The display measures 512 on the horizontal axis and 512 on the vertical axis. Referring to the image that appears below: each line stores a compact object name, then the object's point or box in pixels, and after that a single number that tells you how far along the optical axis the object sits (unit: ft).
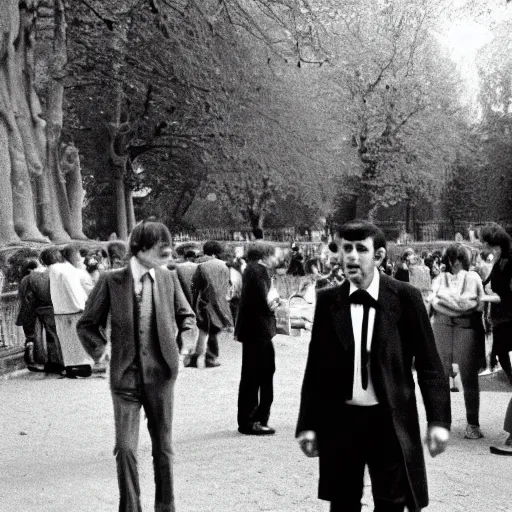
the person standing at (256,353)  27.63
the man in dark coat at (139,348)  17.42
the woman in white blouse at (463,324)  27.30
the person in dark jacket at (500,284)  26.61
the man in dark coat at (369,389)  13.11
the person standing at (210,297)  44.24
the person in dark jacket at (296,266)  102.06
